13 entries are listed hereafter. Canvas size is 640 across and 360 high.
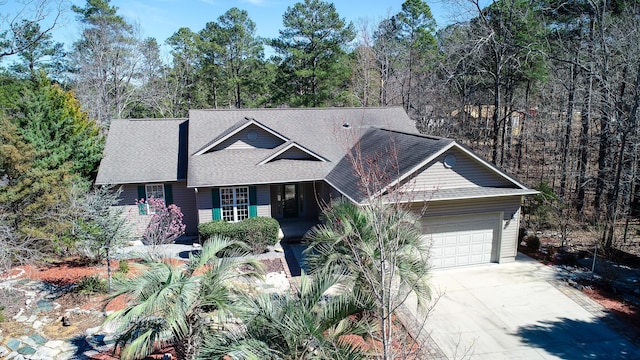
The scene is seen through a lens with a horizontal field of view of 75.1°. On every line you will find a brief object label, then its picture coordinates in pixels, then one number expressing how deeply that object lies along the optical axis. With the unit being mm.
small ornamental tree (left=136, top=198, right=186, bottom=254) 14520
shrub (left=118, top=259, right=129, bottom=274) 13403
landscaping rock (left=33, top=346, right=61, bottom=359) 9062
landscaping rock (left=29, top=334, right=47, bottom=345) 9633
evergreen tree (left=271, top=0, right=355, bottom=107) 34719
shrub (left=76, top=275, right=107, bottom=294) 12170
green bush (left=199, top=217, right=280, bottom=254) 15945
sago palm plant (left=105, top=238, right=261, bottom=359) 6883
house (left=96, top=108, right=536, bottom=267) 14266
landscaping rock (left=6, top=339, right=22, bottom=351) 9398
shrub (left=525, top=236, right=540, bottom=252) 16328
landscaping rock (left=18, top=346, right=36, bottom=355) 9182
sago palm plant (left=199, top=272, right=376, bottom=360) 5957
